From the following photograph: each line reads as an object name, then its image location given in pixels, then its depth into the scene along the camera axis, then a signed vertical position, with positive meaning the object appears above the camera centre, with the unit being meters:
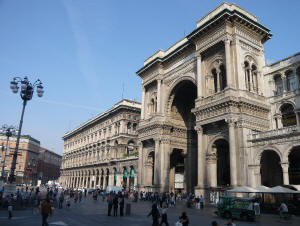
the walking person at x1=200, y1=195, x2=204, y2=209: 26.97 -1.09
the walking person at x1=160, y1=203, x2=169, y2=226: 12.45 -1.13
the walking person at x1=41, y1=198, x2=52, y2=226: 12.53 -1.06
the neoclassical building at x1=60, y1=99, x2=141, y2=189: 55.97 +8.59
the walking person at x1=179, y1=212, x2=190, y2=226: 10.59 -1.11
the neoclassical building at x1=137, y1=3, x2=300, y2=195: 26.16 +8.69
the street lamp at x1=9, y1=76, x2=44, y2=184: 21.97 +7.40
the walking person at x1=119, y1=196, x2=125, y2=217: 19.42 -1.24
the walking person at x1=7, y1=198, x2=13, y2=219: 15.83 -1.54
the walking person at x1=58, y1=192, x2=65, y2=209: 25.28 -1.36
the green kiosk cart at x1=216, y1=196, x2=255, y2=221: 18.34 -1.07
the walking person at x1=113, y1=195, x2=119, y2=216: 19.34 -1.08
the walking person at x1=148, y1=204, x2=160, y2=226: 12.87 -1.16
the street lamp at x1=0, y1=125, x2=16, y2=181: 37.59 +7.24
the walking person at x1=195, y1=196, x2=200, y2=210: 26.25 -1.16
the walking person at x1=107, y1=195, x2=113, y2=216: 19.52 -1.31
